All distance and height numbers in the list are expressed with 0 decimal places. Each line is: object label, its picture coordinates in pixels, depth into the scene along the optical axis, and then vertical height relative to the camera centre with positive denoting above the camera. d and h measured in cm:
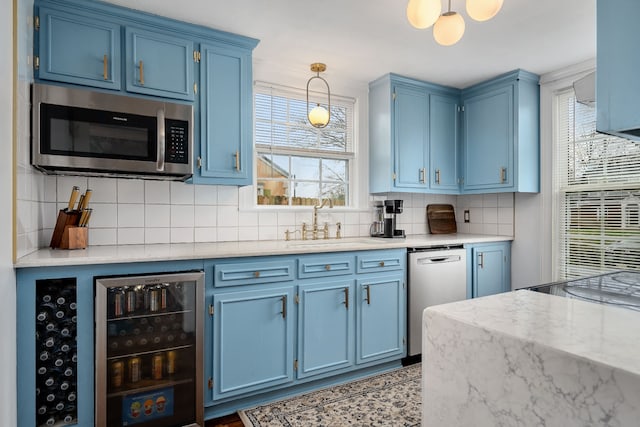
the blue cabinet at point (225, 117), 254 +66
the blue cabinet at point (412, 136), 342 +72
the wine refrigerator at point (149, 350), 192 -71
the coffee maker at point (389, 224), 337 -9
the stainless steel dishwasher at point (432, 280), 296 -52
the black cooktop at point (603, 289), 105 -23
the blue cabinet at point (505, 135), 333 +71
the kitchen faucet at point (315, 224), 317 -8
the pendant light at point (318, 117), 280 +71
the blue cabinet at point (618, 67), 65 +25
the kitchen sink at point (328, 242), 276 -21
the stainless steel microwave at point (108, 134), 205 +46
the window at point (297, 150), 315 +55
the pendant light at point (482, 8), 159 +86
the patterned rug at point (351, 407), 217 -116
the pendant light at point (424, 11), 163 +87
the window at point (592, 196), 288 +14
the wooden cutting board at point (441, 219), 394 -5
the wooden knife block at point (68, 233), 218 -10
